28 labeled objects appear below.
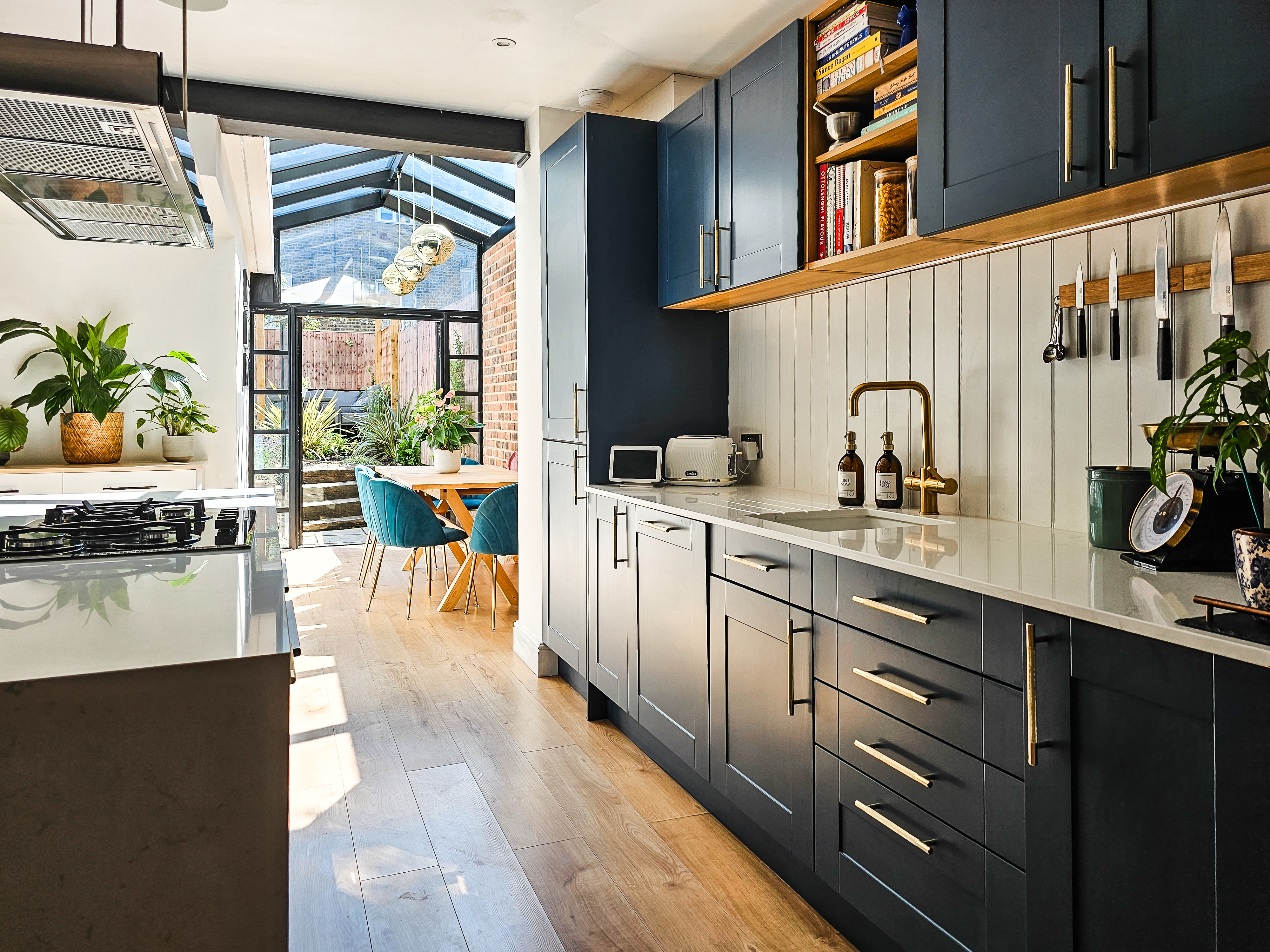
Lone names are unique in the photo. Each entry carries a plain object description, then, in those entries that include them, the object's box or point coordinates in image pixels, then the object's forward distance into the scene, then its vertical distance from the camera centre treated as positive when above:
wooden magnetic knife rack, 1.61 +0.38
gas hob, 1.73 -0.12
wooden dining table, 5.15 -0.08
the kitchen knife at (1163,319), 1.75 +0.30
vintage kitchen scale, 1.46 -0.07
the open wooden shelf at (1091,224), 1.54 +0.53
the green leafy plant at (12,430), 4.39 +0.24
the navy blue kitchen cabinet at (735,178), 2.55 +0.96
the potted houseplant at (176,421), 4.88 +0.31
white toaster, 3.25 +0.05
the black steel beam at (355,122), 3.48 +1.47
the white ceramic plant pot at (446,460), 5.57 +0.10
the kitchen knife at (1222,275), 1.61 +0.36
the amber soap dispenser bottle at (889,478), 2.49 -0.01
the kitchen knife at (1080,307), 1.95 +0.36
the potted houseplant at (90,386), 4.51 +0.48
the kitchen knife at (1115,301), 1.84 +0.36
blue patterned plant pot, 1.14 -0.12
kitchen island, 0.96 -0.35
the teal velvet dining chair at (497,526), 4.65 -0.27
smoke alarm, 3.61 +1.55
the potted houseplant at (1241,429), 1.16 +0.06
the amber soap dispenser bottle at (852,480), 2.58 -0.02
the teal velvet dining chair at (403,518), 4.79 -0.23
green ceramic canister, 1.68 -0.05
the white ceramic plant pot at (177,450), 4.90 +0.15
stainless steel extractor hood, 1.49 +0.64
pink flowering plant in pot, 5.59 +0.27
